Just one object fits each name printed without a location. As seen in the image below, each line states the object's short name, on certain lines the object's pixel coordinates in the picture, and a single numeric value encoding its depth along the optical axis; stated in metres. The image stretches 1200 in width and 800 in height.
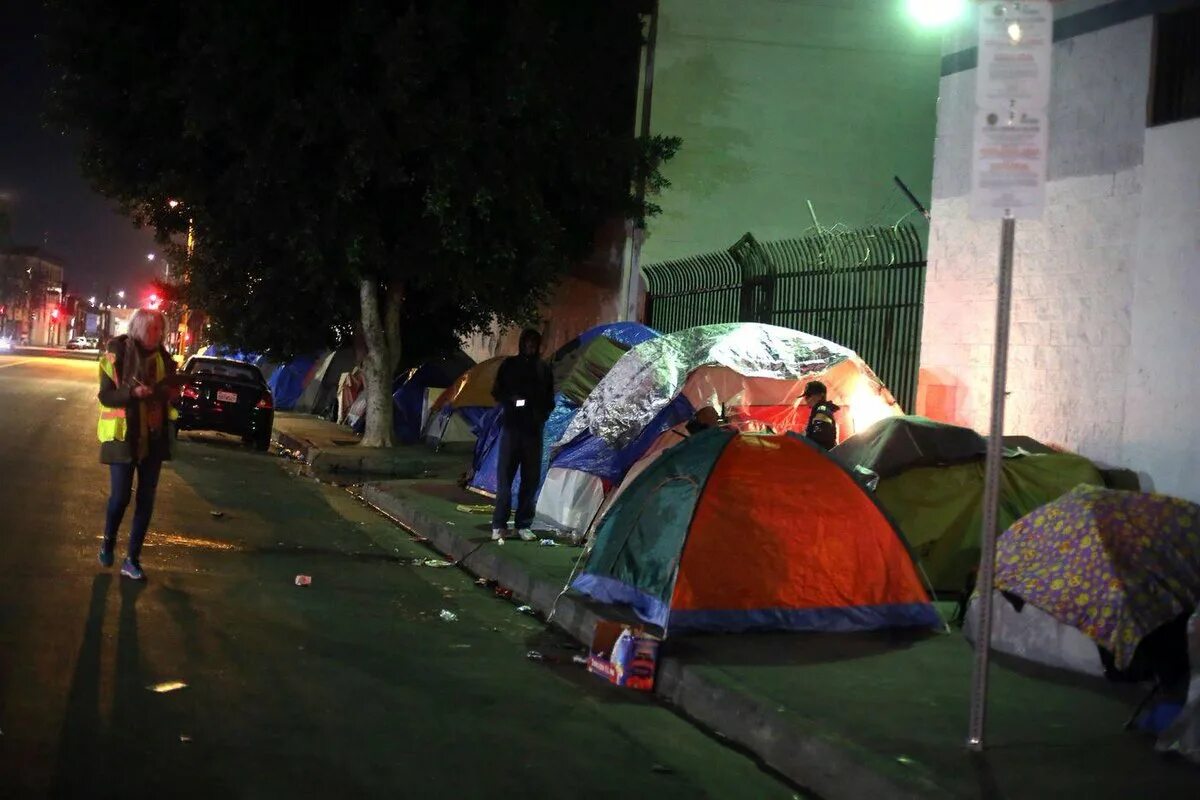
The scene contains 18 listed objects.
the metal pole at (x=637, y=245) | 20.33
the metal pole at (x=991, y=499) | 5.51
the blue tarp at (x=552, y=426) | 14.29
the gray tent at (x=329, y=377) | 34.66
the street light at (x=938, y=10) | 11.69
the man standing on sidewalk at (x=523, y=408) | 11.75
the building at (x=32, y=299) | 111.74
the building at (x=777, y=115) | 20.28
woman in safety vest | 8.77
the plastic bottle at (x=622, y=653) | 7.34
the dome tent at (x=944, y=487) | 9.91
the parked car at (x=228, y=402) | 21.73
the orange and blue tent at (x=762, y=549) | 8.22
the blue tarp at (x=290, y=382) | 37.16
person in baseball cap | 10.55
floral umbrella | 6.75
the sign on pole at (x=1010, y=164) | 5.56
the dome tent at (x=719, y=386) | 11.55
